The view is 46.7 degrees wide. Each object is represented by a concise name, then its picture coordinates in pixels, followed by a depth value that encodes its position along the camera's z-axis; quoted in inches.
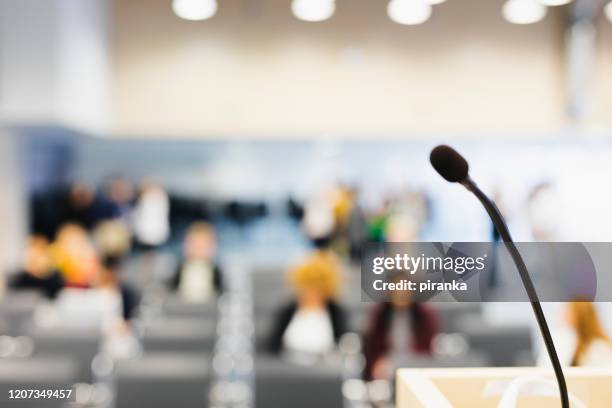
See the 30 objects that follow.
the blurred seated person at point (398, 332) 157.9
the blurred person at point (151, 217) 398.6
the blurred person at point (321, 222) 385.4
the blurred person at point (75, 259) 211.9
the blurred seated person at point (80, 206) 378.9
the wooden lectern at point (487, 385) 43.5
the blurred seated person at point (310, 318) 171.9
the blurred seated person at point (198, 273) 244.7
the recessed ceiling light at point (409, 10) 185.7
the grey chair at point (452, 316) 187.5
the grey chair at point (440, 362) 129.2
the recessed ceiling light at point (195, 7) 192.9
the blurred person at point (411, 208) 377.7
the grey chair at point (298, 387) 121.6
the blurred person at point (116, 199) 384.8
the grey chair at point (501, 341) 158.9
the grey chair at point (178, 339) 159.9
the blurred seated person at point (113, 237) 332.7
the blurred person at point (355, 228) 374.6
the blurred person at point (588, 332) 116.8
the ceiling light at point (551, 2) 172.4
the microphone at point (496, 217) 35.3
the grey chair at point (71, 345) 145.9
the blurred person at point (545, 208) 295.6
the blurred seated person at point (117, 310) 193.9
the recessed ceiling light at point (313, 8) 192.9
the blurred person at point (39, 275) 231.5
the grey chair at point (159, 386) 119.6
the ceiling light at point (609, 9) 252.8
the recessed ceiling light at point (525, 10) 218.5
